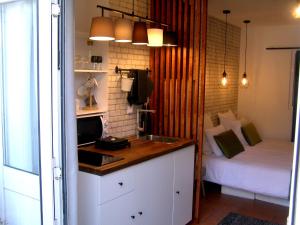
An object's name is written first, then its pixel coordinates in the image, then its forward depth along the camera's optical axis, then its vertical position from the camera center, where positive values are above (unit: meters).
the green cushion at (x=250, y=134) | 5.47 -0.88
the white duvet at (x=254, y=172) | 4.11 -1.16
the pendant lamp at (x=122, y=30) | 2.81 +0.43
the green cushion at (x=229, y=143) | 4.55 -0.89
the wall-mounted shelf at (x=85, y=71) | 2.83 +0.08
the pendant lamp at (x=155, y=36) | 3.12 +0.43
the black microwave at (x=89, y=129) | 2.95 -0.45
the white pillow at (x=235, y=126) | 5.40 -0.74
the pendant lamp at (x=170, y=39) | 3.34 +0.44
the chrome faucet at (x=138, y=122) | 3.65 -0.46
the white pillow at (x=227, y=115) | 5.62 -0.58
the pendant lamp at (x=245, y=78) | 5.94 +0.07
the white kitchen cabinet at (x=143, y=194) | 2.33 -0.92
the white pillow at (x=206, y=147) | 4.73 -0.95
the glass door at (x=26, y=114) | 1.90 -0.22
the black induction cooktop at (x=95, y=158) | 2.45 -0.61
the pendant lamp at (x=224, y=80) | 5.37 +0.03
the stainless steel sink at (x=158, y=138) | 3.54 -0.63
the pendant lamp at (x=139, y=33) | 2.93 +0.43
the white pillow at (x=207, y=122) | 4.98 -0.61
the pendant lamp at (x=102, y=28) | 2.57 +0.41
